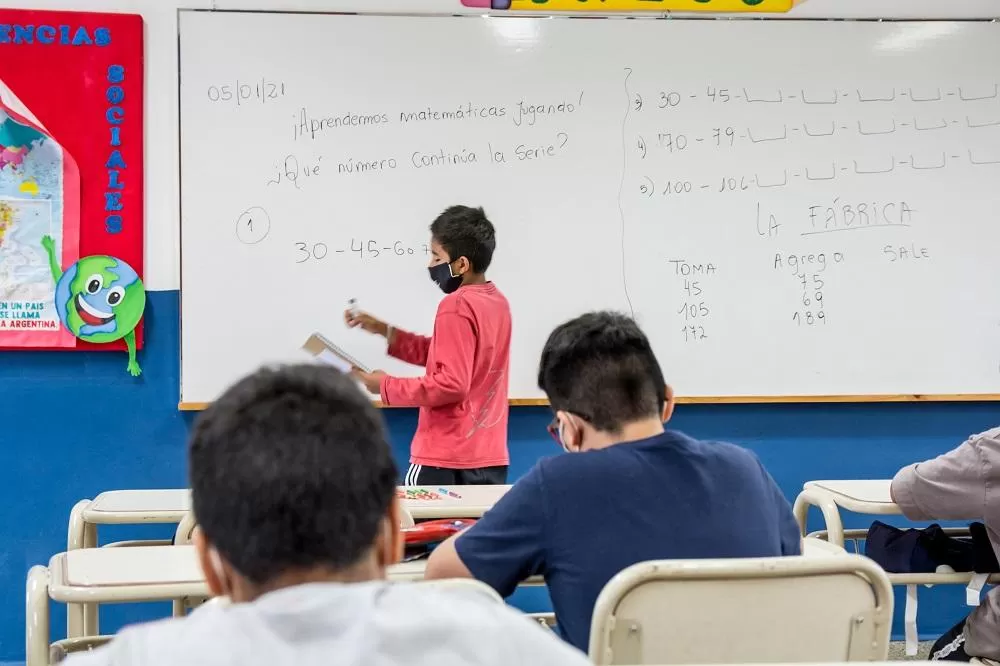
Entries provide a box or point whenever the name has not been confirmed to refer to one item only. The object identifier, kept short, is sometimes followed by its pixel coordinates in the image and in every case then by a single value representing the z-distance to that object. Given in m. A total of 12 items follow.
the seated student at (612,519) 1.47
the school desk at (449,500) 2.37
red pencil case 1.93
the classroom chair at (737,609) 1.34
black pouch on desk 2.54
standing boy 2.91
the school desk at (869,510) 2.48
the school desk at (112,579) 1.62
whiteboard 3.47
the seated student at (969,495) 2.25
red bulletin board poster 3.38
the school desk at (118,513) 2.48
